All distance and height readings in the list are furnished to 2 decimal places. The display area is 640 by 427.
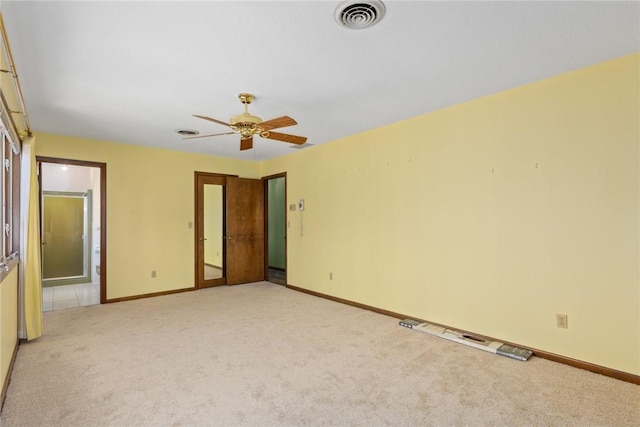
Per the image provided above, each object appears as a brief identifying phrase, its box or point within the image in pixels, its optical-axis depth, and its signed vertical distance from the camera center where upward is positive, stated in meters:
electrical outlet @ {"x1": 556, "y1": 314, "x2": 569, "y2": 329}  2.74 -0.90
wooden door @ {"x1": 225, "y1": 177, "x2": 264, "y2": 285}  6.10 -0.28
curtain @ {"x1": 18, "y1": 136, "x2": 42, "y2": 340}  3.26 -0.34
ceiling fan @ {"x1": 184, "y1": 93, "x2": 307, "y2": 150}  2.92 +0.83
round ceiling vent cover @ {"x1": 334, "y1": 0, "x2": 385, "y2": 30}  1.83 +1.17
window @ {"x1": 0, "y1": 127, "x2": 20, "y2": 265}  2.69 +0.19
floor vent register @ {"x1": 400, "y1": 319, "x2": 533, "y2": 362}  2.85 -1.21
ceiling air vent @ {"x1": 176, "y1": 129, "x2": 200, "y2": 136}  4.31 +1.13
